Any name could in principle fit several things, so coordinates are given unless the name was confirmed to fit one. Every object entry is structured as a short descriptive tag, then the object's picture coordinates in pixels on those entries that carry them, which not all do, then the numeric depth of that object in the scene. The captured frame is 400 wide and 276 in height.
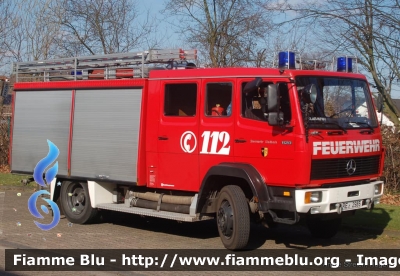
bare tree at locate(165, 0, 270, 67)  18.31
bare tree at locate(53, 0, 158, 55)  22.75
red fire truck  8.98
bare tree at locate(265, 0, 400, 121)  13.62
